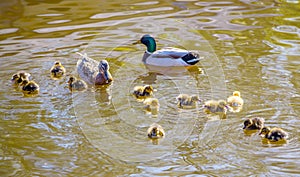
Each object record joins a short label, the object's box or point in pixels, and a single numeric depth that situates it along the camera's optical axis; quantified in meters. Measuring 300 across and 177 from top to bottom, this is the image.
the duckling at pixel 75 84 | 12.46
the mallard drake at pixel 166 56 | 13.87
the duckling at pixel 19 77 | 12.56
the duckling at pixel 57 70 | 12.99
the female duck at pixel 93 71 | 12.84
